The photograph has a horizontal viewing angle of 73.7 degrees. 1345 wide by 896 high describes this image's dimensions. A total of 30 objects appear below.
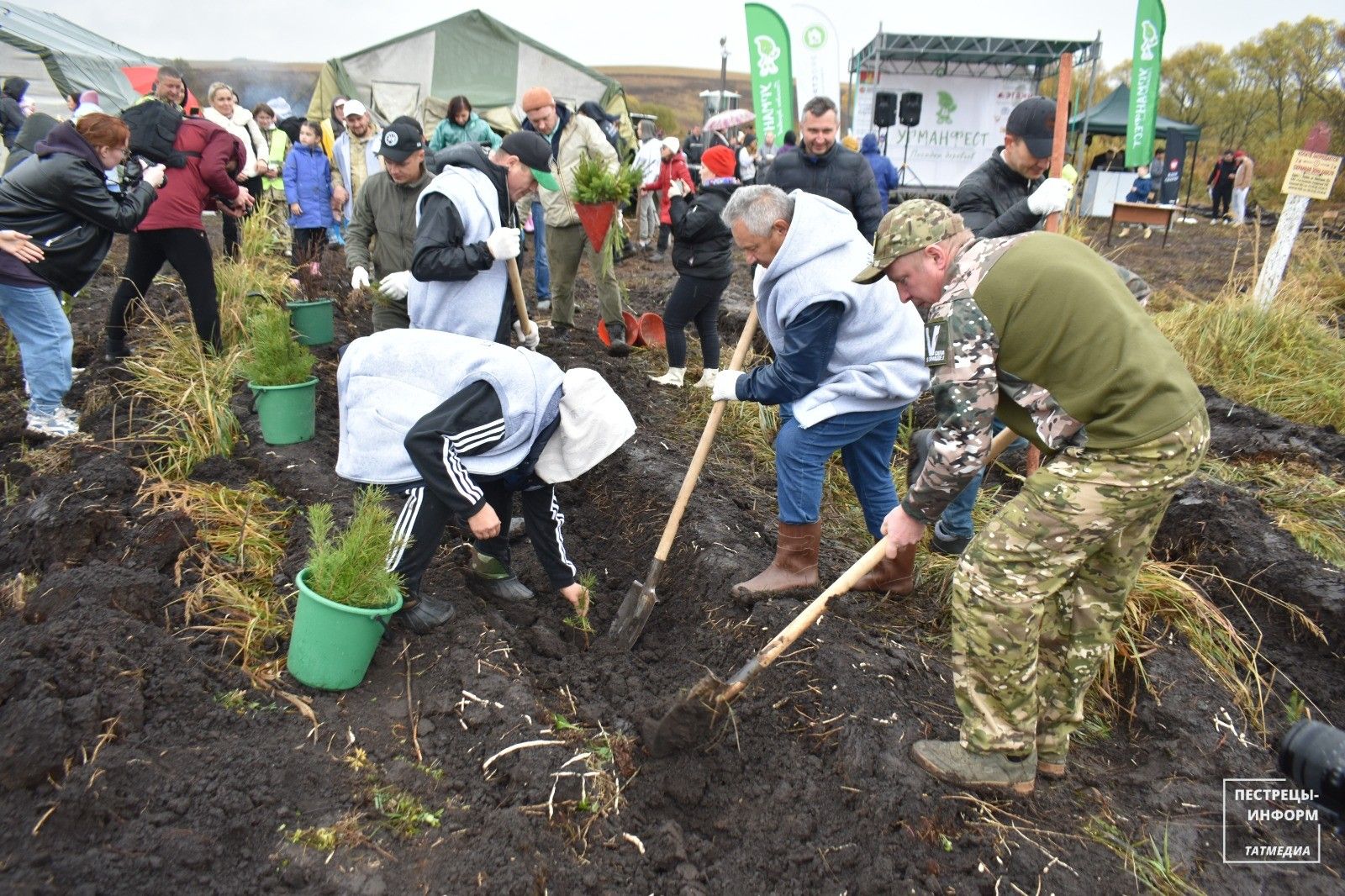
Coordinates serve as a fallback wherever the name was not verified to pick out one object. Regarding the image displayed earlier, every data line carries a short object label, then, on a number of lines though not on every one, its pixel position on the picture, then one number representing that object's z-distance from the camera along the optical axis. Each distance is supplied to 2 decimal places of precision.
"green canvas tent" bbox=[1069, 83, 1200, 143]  23.33
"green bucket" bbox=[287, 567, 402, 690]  3.08
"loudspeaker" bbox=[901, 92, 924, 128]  16.94
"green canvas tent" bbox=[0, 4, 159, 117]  14.95
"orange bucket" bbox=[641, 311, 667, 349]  8.07
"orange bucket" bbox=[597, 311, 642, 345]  7.99
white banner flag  15.44
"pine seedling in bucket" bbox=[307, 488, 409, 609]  3.05
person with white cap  8.74
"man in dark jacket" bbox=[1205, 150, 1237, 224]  21.69
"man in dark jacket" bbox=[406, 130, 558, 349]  4.25
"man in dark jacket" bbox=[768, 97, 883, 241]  5.97
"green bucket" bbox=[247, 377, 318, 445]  5.04
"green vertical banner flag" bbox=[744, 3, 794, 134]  14.19
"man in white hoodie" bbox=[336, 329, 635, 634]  3.12
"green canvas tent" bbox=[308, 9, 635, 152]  14.23
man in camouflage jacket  2.52
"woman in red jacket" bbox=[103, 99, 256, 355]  5.84
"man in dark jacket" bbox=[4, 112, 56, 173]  7.54
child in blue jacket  8.85
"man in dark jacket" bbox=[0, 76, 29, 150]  10.53
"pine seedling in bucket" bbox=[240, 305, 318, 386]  4.95
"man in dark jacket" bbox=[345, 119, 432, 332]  5.45
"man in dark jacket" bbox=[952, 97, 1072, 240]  4.27
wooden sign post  7.56
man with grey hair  3.57
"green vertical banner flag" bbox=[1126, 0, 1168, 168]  16.55
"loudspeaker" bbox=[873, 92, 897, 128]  15.30
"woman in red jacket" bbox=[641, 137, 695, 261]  11.84
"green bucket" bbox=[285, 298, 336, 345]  6.37
